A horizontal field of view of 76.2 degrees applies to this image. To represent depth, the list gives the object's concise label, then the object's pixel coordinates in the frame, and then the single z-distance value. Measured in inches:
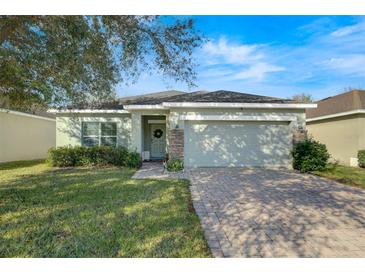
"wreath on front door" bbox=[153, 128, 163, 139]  571.8
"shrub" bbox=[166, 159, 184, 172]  393.0
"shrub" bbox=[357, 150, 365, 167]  458.0
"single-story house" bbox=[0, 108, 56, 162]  529.0
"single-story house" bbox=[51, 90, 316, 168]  422.9
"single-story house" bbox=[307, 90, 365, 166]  476.4
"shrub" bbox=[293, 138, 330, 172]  390.3
